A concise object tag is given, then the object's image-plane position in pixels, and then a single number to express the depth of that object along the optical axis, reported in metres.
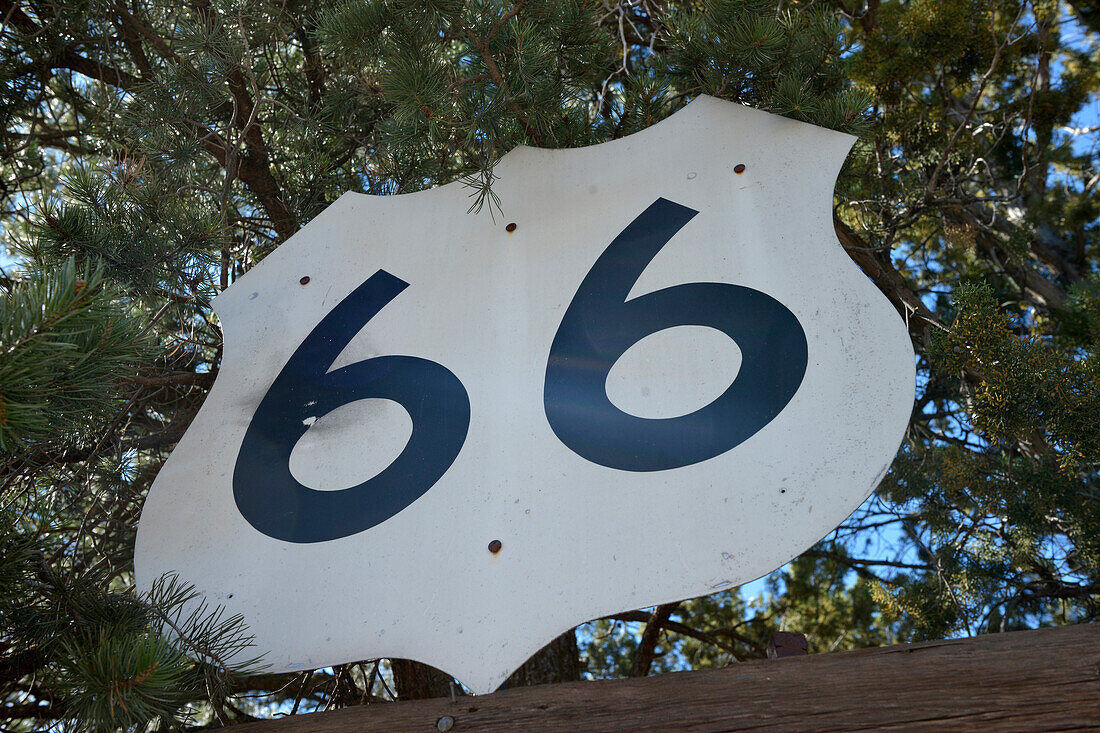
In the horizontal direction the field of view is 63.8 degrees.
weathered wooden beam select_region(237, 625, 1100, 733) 1.11
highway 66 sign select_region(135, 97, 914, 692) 1.34
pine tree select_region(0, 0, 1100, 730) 1.40
